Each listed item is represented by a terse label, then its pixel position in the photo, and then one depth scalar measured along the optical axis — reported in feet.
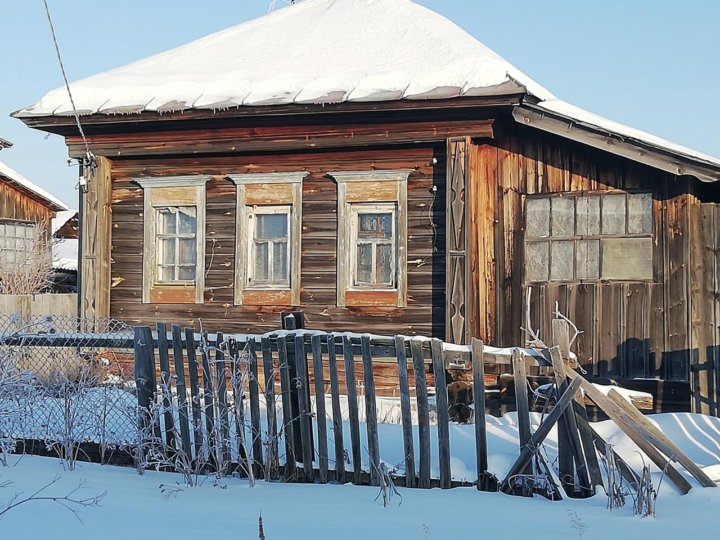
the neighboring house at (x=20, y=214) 96.53
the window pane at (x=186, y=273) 39.65
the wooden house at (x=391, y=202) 33.37
